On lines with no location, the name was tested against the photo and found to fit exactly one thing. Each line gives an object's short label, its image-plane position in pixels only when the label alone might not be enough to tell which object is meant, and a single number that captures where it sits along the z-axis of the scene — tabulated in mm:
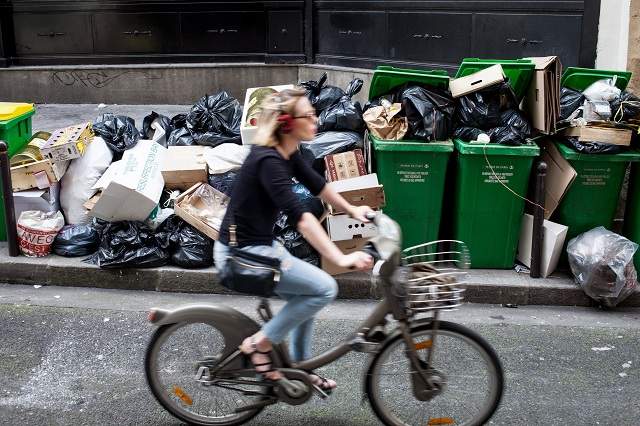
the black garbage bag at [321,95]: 6441
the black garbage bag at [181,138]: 6645
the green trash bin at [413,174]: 5781
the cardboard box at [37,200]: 6262
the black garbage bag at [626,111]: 5777
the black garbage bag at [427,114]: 5766
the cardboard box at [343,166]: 5863
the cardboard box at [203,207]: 5832
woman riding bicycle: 3330
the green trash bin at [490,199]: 5750
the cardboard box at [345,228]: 5738
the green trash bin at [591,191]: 5746
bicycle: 3449
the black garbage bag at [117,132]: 6562
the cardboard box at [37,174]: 6215
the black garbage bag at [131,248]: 5875
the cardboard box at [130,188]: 5790
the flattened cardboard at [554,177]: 5798
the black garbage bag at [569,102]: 5887
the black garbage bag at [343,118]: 6117
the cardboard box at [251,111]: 6086
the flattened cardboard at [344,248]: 5805
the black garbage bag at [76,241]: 6117
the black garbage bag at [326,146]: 5984
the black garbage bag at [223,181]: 6082
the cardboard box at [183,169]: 6117
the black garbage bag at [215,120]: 6555
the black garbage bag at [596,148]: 5680
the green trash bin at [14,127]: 6291
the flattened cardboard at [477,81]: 5738
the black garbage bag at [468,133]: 5878
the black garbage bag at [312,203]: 5727
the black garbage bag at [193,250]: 5867
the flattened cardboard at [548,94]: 5766
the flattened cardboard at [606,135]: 5648
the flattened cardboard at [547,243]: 5754
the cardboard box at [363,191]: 5629
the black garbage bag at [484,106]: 5863
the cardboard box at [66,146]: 6145
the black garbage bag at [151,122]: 7001
